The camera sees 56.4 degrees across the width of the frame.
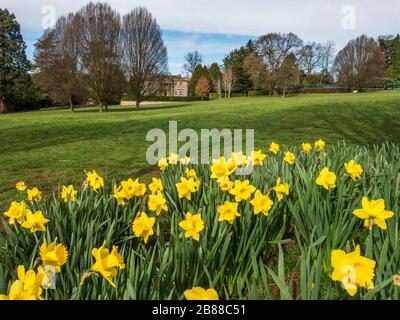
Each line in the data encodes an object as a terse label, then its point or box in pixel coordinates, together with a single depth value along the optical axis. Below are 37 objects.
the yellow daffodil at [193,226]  1.95
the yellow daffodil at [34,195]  2.72
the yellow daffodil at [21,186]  3.03
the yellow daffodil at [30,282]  1.26
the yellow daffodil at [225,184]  2.57
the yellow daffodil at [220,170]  2.80
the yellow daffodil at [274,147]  4.14
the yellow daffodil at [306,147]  4.07
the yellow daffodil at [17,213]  2.22
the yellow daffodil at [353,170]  2.75
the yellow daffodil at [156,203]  2.42
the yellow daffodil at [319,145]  4.23
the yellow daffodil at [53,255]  1.43
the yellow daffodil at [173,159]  3.88
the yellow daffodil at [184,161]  3.91
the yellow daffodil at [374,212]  1.76
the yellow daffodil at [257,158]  3.54
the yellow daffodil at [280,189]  2.50
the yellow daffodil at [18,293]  1.22
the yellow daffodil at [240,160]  3.12
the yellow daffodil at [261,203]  2.27
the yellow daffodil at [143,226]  2.02
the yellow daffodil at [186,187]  2.64
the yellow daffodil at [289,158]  3.49
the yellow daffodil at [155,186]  2.75
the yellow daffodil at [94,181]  2.93
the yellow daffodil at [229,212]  2.10
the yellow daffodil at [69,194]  2.70
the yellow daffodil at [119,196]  2.56
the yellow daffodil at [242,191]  2.37
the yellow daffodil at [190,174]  3.06
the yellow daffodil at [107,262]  1.44
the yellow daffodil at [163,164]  3.78
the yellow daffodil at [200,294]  1.22
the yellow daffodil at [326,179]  2.51
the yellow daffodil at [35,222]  2.00
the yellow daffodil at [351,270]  1.33
